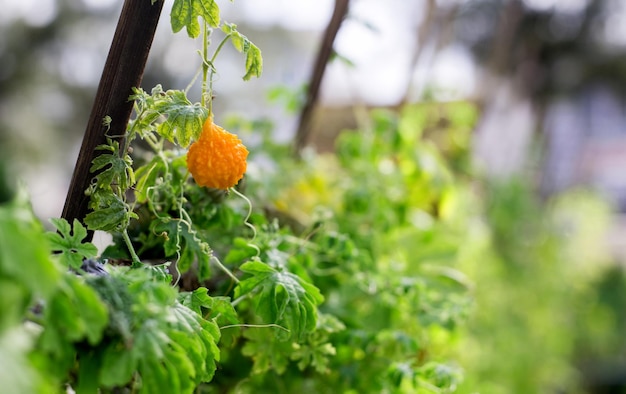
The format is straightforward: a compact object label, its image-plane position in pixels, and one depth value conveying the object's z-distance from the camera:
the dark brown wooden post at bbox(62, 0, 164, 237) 0.47
